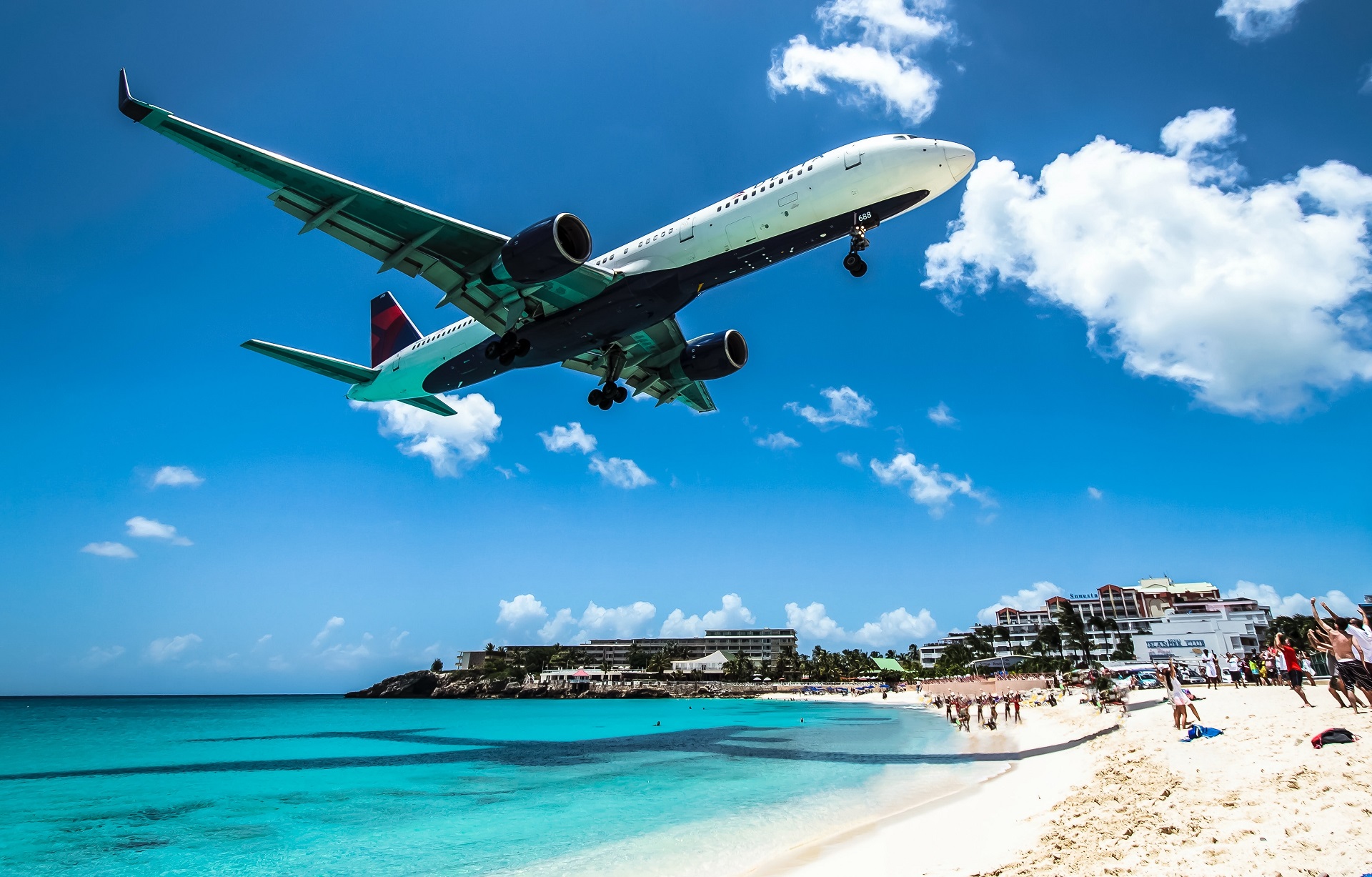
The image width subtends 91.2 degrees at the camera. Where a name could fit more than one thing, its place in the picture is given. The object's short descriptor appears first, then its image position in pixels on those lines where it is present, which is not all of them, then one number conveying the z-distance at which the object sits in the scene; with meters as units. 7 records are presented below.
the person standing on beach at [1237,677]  32.78
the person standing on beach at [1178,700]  18.73
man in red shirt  16.31
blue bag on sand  16.34
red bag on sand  10.90
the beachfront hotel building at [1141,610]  94.75
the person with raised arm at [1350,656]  12.00
